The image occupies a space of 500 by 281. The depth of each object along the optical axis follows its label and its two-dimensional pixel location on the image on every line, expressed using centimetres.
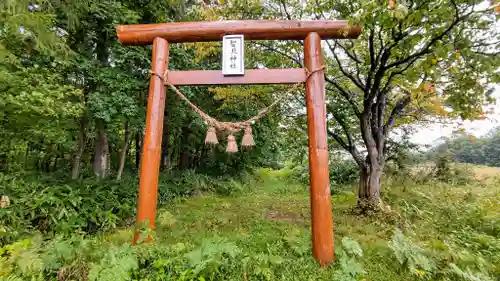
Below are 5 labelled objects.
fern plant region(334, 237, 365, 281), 232
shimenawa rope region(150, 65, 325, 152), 304
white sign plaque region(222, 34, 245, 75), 306
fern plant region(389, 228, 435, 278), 247
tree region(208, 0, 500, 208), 304
